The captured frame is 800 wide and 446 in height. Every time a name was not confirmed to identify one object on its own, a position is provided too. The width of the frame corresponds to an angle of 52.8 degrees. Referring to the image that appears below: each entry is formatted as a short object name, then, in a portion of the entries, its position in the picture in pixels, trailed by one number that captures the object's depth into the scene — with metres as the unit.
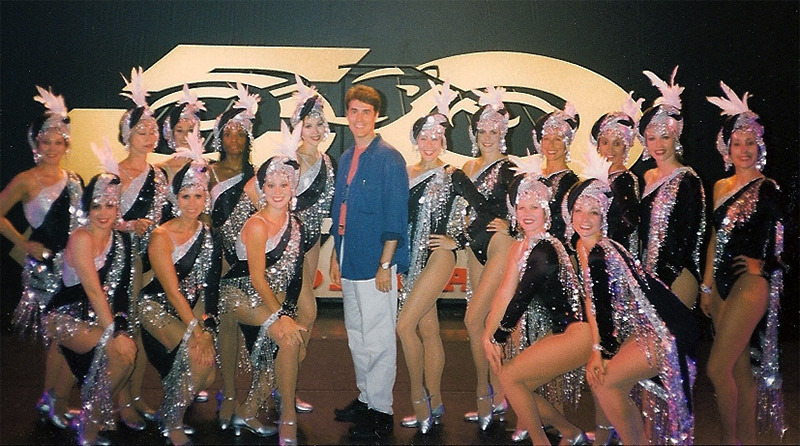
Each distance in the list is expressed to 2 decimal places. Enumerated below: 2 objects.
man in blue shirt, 4.00
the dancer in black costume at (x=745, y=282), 3.76
